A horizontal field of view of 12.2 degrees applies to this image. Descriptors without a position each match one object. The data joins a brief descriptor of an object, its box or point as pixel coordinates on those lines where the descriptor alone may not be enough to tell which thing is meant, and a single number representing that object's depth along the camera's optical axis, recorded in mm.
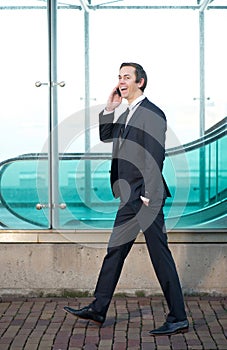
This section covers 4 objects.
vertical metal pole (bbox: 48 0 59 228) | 8977
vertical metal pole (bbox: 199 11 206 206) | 9016
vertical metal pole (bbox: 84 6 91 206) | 9039
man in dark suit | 7477
